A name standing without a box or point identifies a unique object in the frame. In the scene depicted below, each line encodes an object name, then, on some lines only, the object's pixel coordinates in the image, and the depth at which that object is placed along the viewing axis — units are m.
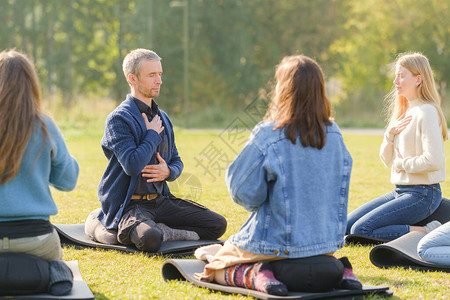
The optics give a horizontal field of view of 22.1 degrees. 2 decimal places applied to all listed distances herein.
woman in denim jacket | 7.37
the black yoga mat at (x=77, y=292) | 7.47
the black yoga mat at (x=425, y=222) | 11.59
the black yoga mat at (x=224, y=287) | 7.56
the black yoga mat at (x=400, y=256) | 9.79
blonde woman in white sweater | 10.92
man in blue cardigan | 10.74
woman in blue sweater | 7.24
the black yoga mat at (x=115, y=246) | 10.79
